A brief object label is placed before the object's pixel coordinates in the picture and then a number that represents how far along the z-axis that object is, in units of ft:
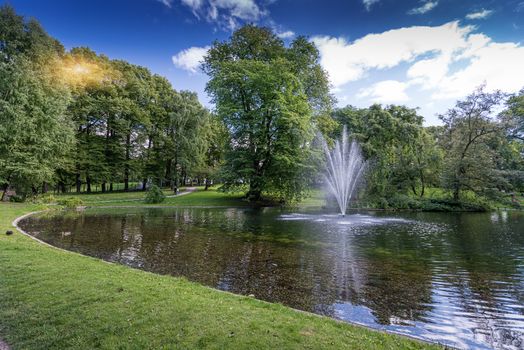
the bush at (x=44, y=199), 91.56
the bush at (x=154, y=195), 111.86
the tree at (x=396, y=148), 123.65
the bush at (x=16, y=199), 93.28
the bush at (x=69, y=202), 90.94
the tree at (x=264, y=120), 102.78
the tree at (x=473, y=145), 110.93
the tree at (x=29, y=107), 85.81
